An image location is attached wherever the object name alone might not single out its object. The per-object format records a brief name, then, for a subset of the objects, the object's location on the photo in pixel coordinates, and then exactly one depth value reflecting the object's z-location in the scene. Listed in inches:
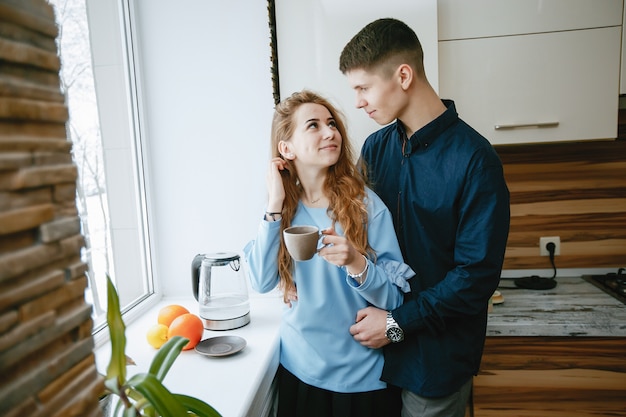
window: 57.8
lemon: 54.8
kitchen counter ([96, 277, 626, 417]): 45.8
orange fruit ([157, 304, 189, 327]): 57.9
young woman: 50.8
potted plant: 22.7
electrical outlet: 86.9
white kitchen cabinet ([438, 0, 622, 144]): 66.9
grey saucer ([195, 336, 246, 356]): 52.0
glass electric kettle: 61.9
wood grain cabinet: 66.6
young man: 49.3
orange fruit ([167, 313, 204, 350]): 53.5
